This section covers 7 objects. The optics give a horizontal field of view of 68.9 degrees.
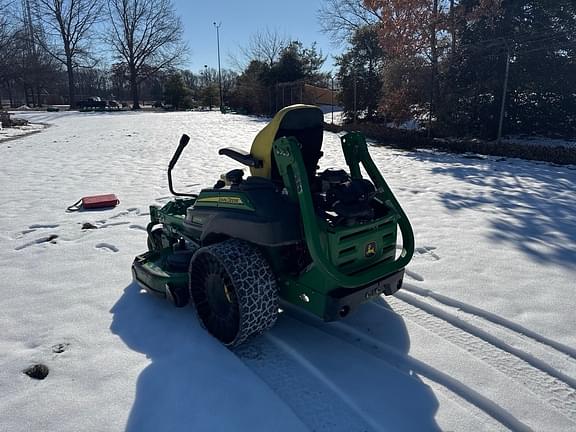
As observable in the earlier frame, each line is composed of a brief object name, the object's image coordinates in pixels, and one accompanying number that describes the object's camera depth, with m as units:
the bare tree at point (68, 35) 40.66
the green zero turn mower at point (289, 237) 2.42
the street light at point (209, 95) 46.31
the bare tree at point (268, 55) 35.95
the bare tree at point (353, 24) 23.69
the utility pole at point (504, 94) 11.22
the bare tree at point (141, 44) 43.28
